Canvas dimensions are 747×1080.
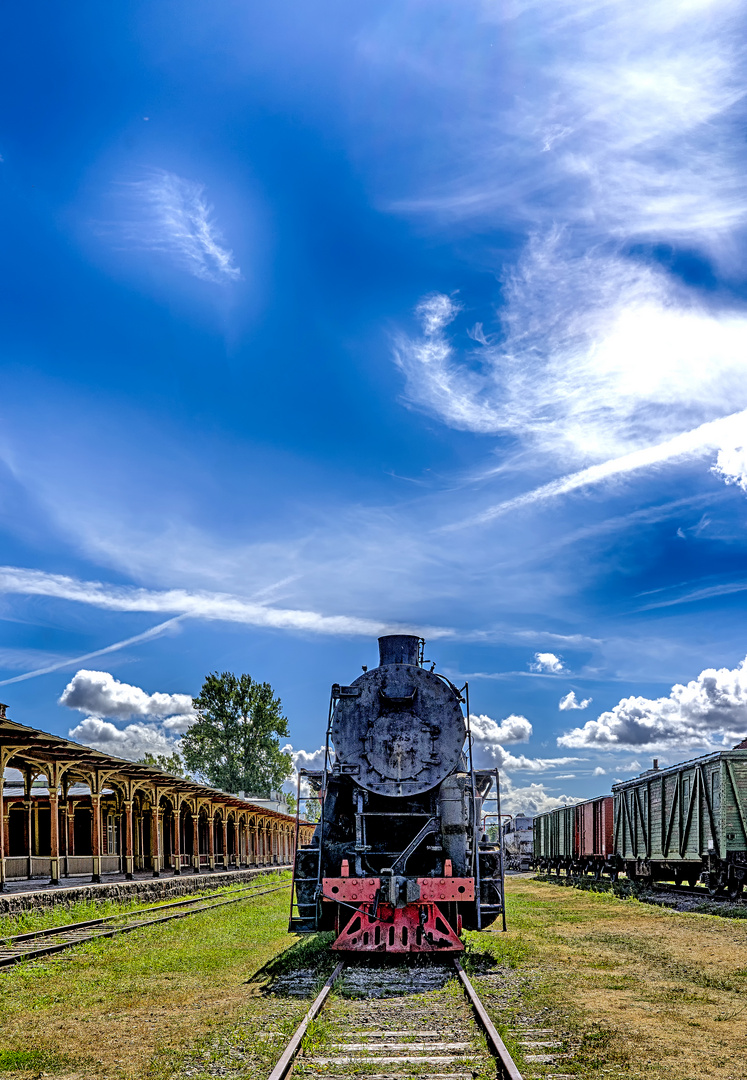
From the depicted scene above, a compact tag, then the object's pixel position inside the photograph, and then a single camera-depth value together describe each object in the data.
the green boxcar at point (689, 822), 19.06
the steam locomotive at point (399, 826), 11.18
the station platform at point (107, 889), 17.77
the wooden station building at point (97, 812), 20.48
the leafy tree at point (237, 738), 70.94
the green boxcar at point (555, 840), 38.38
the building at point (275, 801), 63.69
